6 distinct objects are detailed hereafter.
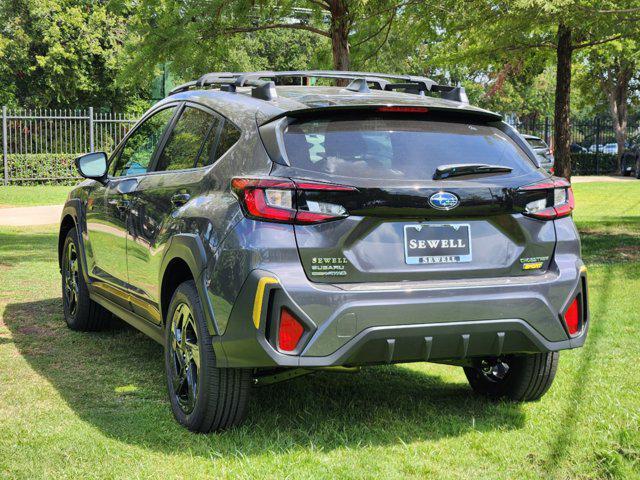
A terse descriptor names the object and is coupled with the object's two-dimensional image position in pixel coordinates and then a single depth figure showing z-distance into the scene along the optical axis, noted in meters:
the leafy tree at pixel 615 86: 37.49
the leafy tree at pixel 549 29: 10.71
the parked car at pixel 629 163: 36.19
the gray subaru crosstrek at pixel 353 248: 4.03
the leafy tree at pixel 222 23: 13.54
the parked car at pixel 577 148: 40.95
